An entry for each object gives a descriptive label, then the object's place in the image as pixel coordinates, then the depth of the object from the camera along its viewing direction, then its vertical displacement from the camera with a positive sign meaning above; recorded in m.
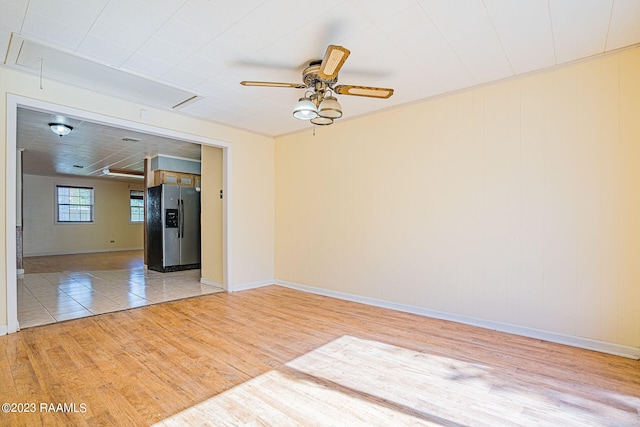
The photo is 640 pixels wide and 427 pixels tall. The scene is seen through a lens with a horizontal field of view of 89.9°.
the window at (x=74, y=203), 10.81 +0.53
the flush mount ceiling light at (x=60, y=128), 4.93 +1.41
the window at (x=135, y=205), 12.18 +0.50
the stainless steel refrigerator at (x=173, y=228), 7.02 -0.22
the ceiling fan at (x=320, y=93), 2.90 +1.16
